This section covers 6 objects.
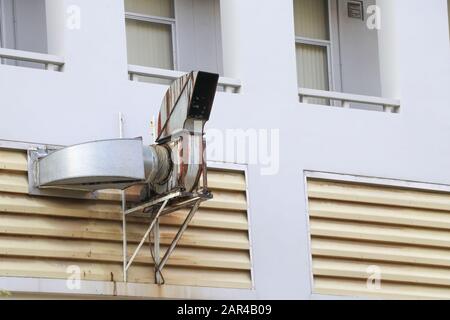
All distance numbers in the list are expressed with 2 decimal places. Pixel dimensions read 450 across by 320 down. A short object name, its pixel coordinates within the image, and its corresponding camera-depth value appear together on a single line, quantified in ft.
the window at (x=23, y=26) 67.97
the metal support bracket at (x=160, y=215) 61.82
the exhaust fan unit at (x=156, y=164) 60.34
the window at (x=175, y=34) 71.51
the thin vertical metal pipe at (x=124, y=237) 62.39
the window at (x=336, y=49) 77.20
